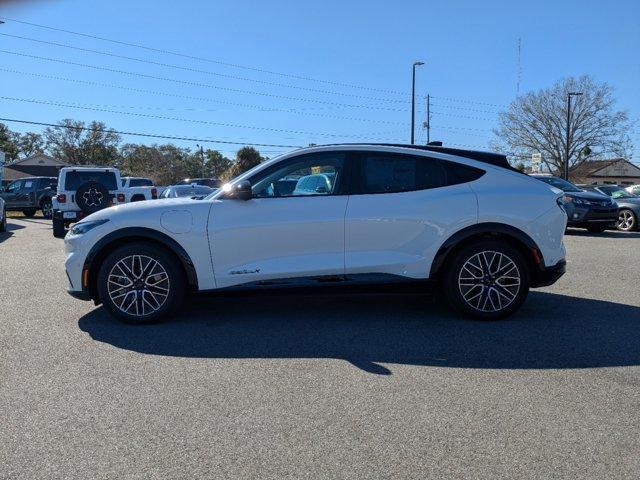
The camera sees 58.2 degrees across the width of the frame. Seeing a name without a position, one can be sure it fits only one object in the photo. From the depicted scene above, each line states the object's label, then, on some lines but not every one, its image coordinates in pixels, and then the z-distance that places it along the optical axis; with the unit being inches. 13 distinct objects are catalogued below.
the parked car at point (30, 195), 986.1
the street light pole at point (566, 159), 1739.5
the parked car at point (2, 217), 649.6
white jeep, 561.0
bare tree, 2068.2
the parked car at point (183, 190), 757.3
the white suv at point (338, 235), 213.9
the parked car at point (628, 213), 655.8
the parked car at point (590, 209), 602.2
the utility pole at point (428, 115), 2014.0
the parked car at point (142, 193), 872.9
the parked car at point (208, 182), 1175.2
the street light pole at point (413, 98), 1220.5
